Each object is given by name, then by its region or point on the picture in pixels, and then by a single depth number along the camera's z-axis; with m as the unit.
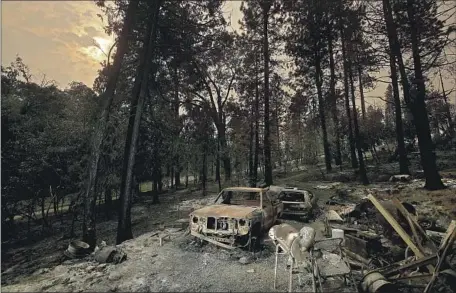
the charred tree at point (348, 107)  18.73
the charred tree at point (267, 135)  19.45
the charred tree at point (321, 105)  23.14
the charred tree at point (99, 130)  8.79
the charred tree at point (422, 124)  12.19
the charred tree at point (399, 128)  17.01
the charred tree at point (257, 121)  19.96
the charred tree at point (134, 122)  10.02
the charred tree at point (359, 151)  16.97
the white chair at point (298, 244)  5.16
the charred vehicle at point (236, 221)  7.41
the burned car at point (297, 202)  10.76
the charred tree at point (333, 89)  22.26
